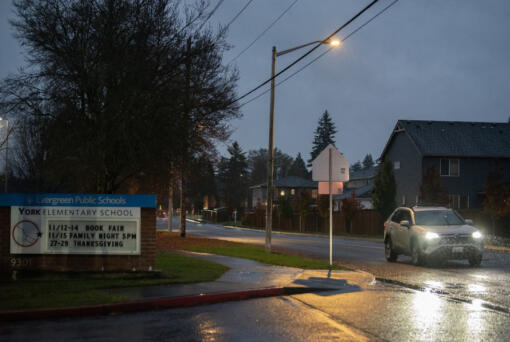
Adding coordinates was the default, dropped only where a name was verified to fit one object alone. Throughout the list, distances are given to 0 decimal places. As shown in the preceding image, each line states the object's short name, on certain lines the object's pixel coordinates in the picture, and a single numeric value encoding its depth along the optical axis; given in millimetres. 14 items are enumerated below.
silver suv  16672
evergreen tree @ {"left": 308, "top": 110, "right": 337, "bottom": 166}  112438
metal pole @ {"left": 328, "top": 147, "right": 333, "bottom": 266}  16031
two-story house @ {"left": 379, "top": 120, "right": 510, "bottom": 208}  47531
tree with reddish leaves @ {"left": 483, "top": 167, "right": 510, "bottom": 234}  33125
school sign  12844
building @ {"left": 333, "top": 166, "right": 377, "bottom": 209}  66000
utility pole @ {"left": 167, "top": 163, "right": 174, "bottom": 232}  20598
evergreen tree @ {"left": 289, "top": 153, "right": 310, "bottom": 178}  156125
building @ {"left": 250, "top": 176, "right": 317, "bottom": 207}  96500
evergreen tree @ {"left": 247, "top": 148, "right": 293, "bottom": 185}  147938
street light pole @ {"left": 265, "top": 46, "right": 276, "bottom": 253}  21744
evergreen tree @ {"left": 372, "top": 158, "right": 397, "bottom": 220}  44250
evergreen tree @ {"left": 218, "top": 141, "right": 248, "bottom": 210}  124188
